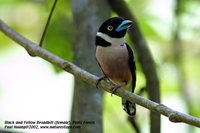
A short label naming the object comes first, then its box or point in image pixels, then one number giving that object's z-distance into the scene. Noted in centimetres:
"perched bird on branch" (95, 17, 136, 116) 702
